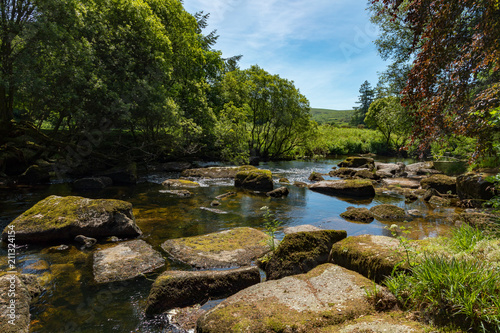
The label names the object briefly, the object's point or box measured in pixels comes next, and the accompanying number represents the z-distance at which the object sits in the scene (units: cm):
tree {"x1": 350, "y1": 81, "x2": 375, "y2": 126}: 11002
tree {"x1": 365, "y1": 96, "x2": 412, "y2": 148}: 1988
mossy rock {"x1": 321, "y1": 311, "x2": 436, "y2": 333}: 257
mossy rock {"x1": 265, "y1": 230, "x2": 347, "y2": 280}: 497
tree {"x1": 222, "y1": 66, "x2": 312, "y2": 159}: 3066
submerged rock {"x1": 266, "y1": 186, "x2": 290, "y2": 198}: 1377
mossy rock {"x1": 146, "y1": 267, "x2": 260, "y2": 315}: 411
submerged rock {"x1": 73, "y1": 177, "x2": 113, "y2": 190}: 1411
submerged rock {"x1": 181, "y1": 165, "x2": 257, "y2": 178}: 1956
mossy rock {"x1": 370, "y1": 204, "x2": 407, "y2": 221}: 980
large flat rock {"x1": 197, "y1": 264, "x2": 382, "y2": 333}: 290
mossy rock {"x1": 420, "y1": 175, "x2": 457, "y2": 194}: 1367
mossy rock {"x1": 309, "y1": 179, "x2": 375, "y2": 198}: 1392
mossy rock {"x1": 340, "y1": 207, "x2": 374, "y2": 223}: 952
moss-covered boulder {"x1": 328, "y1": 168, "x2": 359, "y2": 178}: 2052
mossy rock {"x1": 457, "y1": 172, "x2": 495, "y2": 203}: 1059
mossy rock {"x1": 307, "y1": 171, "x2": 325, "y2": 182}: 1869
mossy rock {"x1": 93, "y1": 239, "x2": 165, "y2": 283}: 510
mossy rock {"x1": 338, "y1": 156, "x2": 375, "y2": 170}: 2640
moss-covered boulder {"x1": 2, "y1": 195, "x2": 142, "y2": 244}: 661
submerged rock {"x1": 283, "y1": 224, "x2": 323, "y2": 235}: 773
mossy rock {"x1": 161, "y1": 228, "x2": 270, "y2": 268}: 579
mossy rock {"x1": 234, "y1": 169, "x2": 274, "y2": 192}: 1536
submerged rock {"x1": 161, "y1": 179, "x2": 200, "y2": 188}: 1560
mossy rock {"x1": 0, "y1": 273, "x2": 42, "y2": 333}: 347
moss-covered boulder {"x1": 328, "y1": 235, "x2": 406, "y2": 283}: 384
